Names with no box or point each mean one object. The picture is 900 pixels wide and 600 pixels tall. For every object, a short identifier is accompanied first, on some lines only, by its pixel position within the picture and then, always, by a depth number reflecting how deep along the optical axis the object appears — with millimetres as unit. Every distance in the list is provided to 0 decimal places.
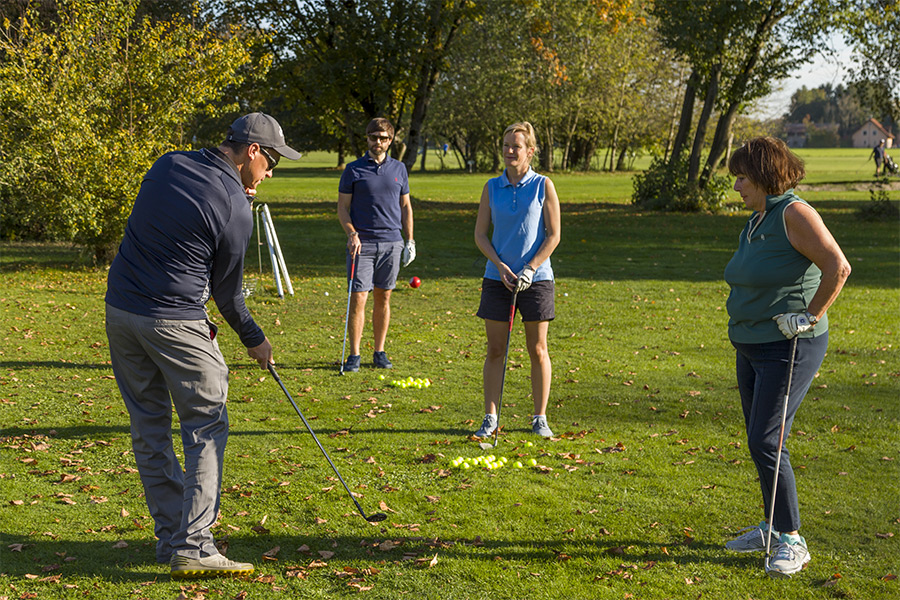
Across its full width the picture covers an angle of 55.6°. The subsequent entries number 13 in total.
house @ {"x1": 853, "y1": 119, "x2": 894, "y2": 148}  138562
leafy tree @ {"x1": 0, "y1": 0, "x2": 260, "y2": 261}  13492
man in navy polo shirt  8469
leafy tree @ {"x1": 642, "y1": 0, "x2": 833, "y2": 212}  22953
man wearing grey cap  3988
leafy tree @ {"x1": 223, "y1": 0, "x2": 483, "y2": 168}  26422
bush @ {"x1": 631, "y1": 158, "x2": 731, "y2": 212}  27156
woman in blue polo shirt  6230
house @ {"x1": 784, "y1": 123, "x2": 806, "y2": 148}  146250
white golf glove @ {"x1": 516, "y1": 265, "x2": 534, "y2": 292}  6172
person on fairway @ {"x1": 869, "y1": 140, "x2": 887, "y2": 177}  35478
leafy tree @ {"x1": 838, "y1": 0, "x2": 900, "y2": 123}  23234
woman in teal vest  4145
